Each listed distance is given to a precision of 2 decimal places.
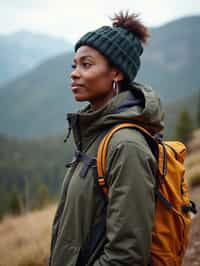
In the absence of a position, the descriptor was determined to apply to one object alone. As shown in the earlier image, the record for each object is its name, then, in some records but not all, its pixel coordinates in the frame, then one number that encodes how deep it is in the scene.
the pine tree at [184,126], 29.89
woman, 1.68
